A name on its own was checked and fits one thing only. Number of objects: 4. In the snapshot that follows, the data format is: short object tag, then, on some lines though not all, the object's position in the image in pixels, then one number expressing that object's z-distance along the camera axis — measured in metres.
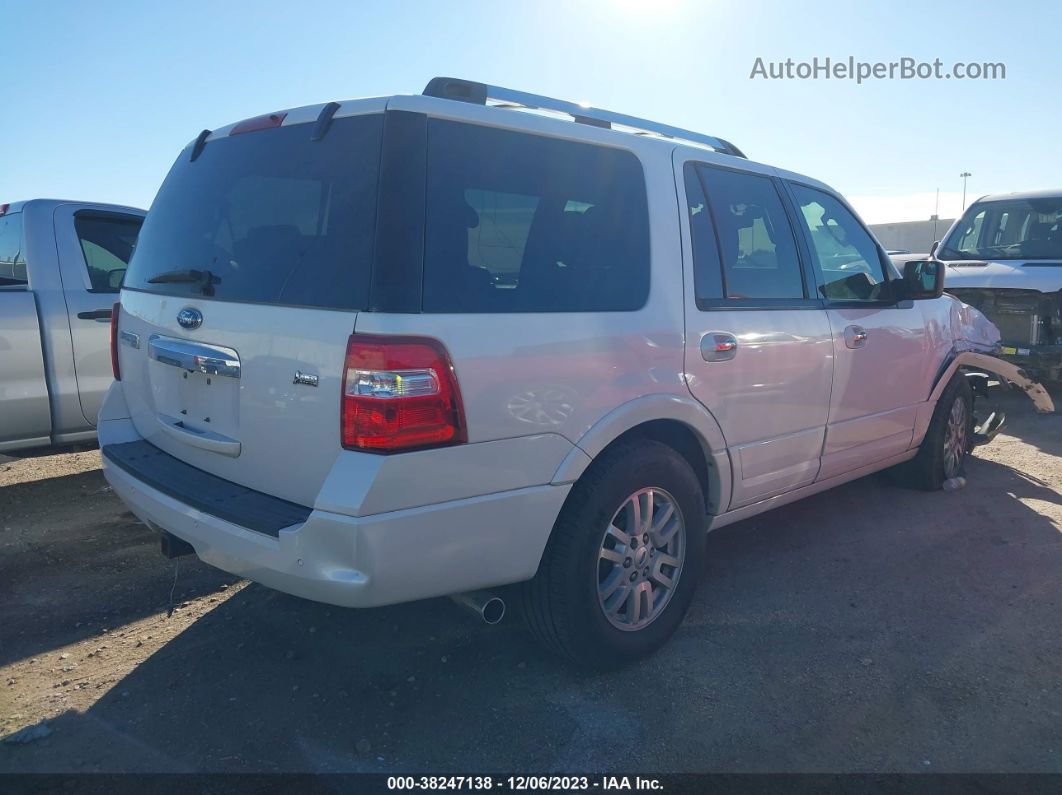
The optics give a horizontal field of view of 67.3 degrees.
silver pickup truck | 4.82
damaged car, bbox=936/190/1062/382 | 7.90
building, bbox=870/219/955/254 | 38.81
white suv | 2.38
